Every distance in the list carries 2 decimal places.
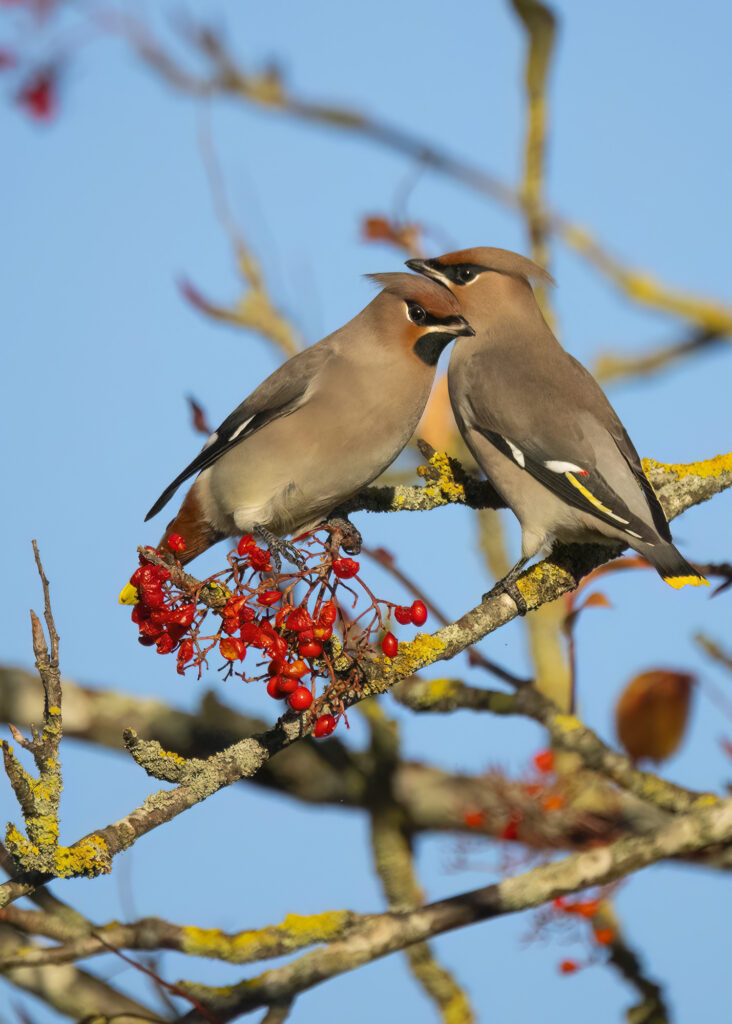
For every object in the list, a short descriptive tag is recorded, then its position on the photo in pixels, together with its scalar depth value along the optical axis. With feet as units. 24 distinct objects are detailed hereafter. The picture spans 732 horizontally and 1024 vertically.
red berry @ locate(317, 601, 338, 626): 15.23
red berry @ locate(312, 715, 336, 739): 15.49
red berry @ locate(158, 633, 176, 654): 16.06
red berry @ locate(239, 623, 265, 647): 15.17
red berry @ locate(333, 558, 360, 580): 15.44
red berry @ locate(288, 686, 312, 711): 15.23
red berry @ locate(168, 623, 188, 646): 15.87
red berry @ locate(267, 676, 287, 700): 15.37
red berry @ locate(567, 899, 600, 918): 21.52
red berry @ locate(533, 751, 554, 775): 23.67
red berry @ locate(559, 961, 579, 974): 22.20
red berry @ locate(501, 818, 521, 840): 23.12
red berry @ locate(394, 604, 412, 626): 15.94
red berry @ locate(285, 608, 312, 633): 14.96
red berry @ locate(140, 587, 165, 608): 15.74
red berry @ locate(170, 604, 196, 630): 15.62
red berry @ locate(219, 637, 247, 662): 15.01
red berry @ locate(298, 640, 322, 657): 15.10
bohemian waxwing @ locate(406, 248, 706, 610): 20.47
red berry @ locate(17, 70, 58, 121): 31.48
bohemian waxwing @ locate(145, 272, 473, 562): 20.90
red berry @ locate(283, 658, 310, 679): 15.28
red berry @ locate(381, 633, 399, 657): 15.69
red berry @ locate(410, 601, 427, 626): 16.11
